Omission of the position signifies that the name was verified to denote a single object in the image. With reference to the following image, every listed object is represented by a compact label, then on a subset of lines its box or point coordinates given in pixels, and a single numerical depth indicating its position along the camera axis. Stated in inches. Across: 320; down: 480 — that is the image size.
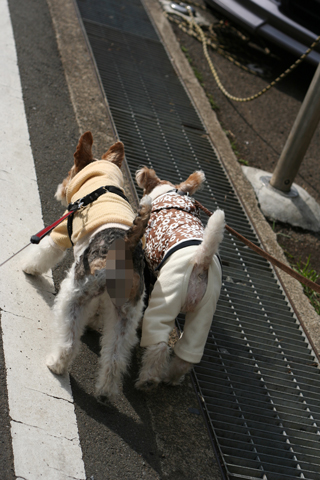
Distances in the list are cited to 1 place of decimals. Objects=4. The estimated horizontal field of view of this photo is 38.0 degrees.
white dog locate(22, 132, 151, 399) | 114.3
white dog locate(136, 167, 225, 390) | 122.4
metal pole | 226.5
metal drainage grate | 136.9
